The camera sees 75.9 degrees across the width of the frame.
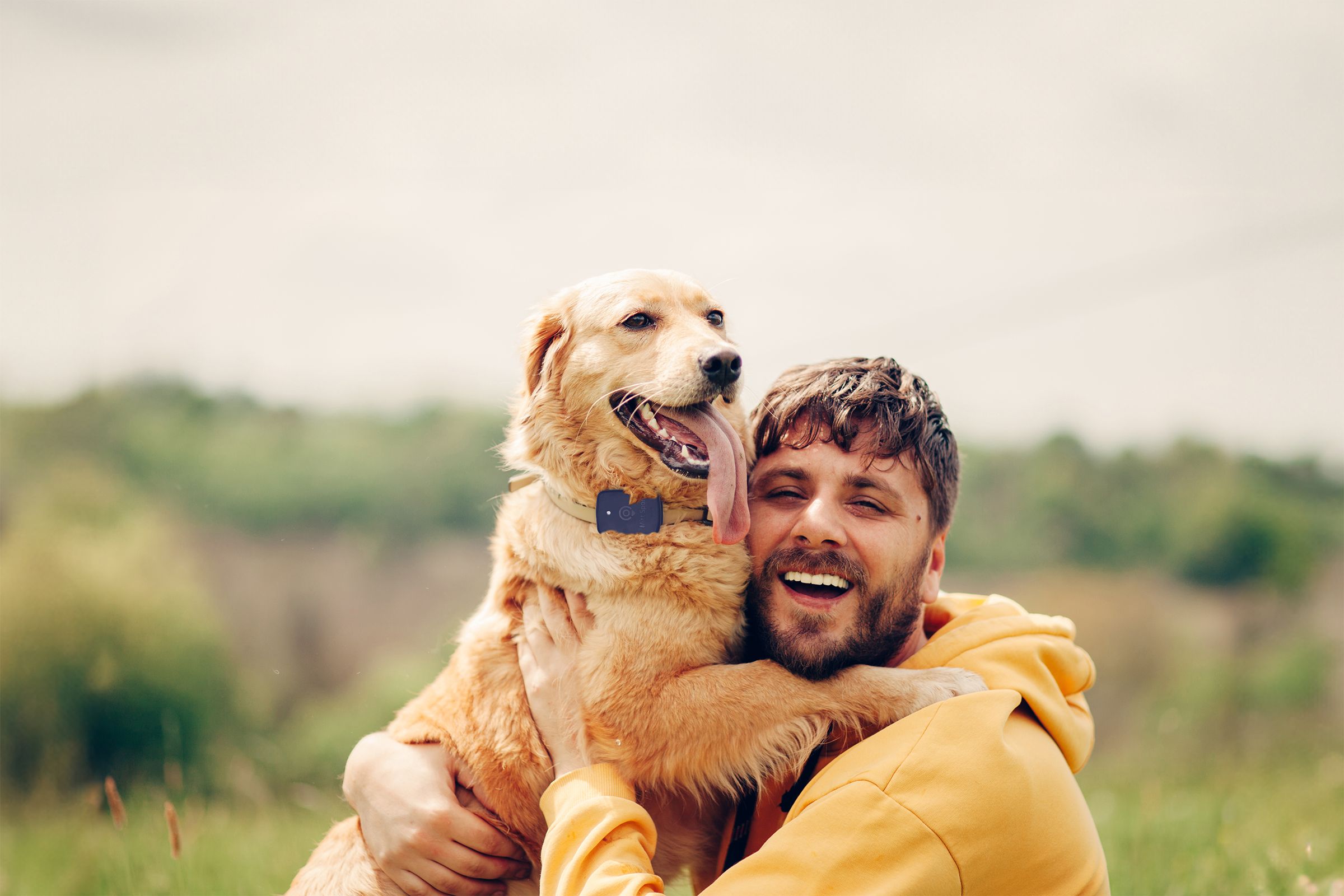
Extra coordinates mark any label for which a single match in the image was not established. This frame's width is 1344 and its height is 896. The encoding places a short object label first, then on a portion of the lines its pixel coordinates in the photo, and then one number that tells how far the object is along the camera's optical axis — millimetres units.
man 1666
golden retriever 2227
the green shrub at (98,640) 9328
